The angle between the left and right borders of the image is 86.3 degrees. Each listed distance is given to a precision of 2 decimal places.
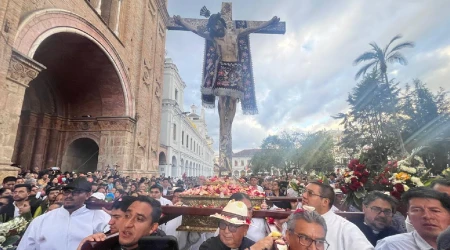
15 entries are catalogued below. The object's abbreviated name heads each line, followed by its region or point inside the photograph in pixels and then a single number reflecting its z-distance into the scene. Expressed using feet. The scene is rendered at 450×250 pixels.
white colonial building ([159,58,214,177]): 89.61
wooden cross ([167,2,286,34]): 20.93
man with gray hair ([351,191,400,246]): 9.04
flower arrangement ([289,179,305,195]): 21.17
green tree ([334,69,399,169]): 75.15
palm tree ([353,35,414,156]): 59.28
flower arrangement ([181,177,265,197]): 11.19
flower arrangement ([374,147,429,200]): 11.41
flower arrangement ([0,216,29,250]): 7.27
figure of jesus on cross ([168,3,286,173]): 18.85
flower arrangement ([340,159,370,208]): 12.70
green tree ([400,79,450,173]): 58.80
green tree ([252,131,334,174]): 109.50
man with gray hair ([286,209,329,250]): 6.01
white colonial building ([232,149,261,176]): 288.49
